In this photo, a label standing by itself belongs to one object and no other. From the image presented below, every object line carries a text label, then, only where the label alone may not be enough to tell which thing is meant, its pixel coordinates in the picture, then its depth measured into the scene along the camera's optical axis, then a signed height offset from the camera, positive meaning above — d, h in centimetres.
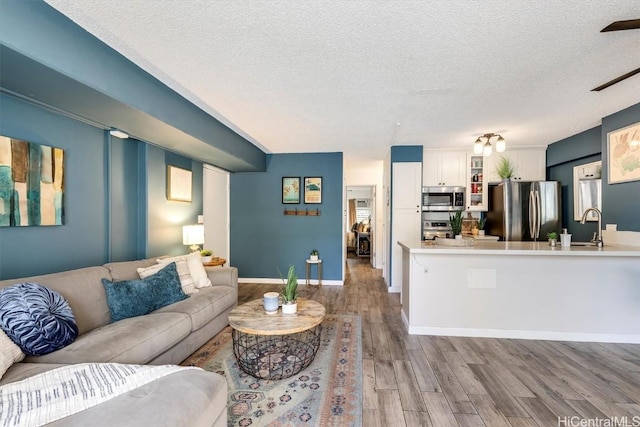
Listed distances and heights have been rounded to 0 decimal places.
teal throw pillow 225 -71
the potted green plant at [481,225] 480 -22
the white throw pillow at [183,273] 269 -64
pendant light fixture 337 +82
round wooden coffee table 204 -126
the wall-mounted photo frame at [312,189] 528 +46
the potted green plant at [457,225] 320 -15
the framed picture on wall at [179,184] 375 +42
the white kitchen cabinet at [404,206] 473 +12
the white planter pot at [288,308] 230 -80
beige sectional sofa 114 -84
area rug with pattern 172 -129
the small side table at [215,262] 398 -73
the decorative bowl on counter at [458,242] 309 -33
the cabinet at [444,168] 484 +79
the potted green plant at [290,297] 230 -72
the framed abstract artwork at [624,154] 292 +65
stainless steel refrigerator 432 +5
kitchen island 280 -84
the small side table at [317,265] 505 -102
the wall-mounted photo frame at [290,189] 532 +47
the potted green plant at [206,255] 401 -62
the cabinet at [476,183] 483 +52
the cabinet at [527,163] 471 +86
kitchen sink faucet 299 -30
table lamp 380 -30
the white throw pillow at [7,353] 143 -76
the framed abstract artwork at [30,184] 204 +24
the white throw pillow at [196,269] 307 -64
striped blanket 110 -80
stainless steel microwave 485 +23
